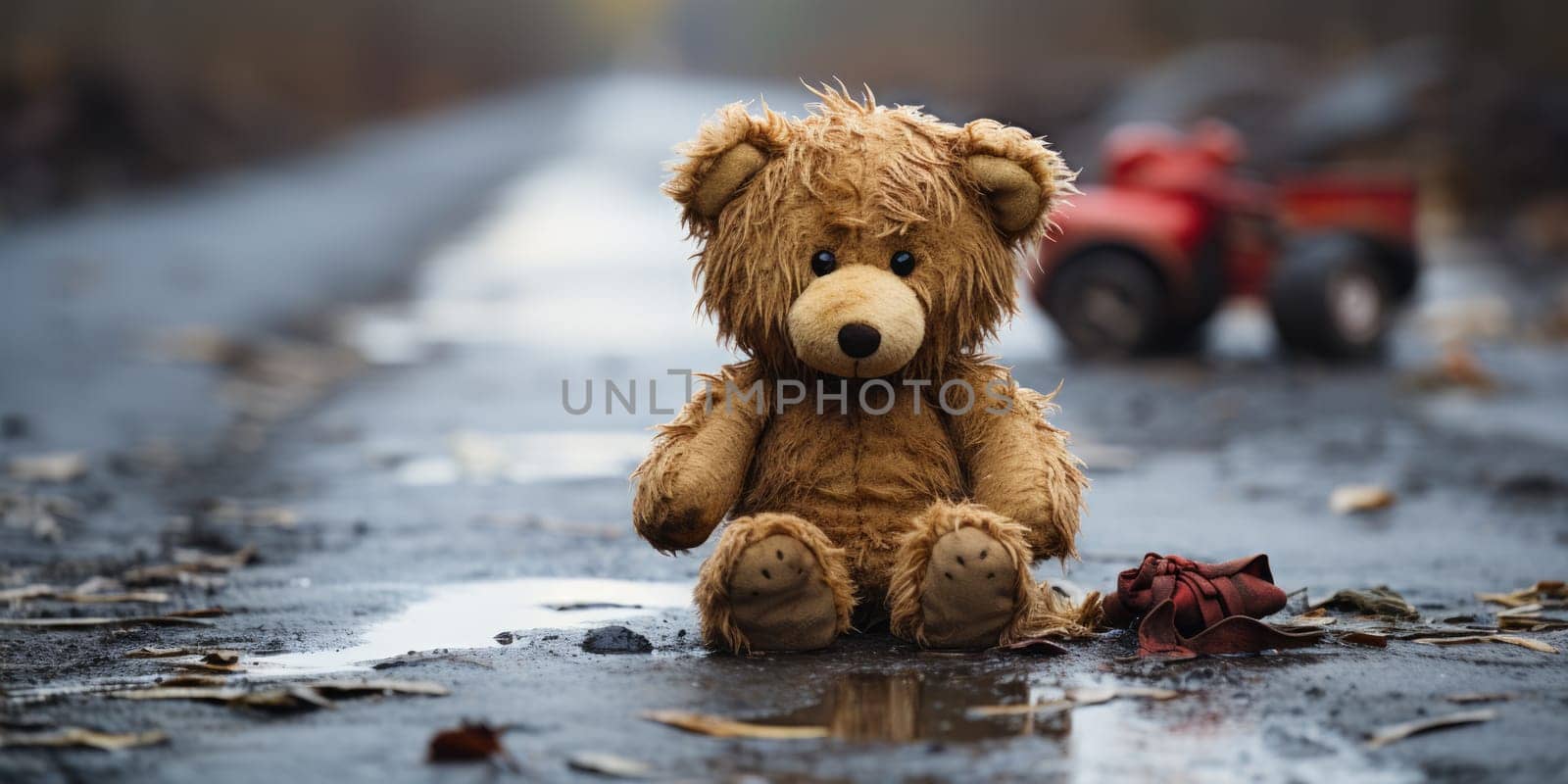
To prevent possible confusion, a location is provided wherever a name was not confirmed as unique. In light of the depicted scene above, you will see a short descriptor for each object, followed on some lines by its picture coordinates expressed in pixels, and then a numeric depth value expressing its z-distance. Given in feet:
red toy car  33.06
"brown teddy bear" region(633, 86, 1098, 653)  11.80
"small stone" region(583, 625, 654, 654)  12.34
